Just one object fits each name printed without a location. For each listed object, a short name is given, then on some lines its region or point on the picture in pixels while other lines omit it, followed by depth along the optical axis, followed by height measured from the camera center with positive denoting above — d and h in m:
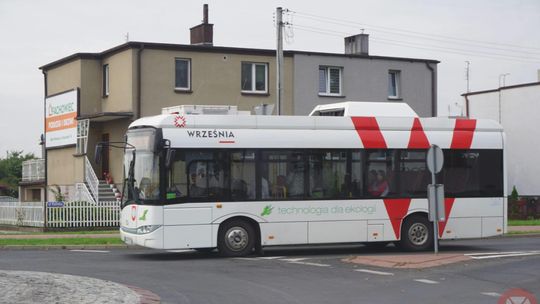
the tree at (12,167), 81.41 +0.34
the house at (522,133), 47.00 +2.03
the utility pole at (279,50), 30.56 +4.24
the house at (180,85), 37.50 +3.88
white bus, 19.30 -0.22
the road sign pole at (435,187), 19.16 -0.34
